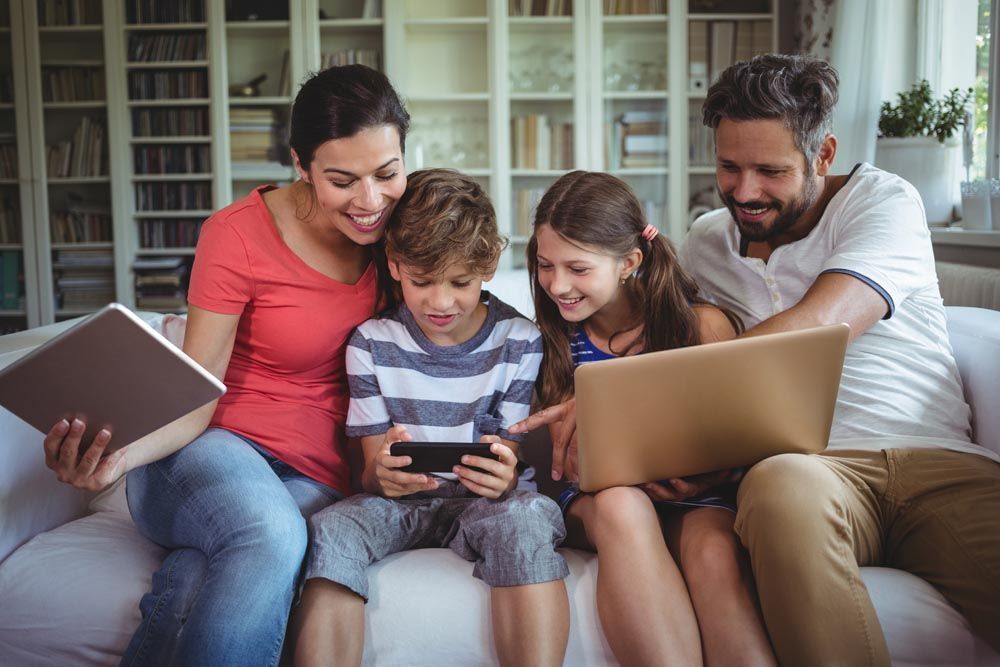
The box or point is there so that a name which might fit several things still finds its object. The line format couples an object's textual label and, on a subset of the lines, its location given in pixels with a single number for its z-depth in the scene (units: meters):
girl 1.14
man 1.09
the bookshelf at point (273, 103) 3.96
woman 1.12
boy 1.19
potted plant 2.59
